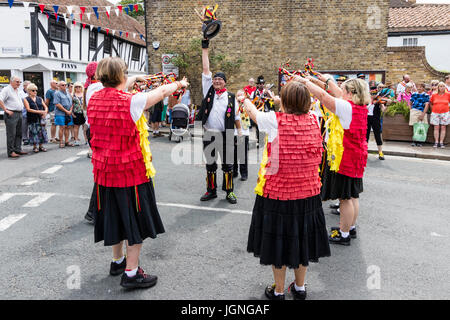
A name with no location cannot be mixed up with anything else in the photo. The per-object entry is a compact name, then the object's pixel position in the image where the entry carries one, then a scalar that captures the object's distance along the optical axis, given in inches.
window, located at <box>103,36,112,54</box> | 1091.3
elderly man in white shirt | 363.3
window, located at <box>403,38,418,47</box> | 1002.7
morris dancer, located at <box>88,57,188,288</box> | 119.9
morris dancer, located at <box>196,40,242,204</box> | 226.2
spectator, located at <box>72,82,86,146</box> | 406.0
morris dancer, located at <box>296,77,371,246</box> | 156.9
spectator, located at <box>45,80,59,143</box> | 454.4
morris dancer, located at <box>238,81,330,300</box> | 117.1
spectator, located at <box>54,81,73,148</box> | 429.9
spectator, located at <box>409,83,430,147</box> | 444.1
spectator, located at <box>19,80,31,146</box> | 402.9
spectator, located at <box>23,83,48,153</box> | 389.1
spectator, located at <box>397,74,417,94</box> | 555.6
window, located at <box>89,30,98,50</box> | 1018.0
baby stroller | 428.5
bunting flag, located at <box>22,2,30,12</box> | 779.3
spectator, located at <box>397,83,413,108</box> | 522.5
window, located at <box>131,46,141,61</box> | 1288.1
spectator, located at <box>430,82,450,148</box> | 428.5
